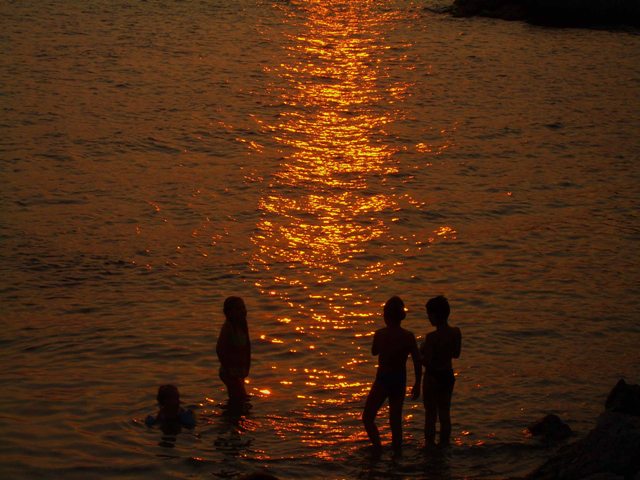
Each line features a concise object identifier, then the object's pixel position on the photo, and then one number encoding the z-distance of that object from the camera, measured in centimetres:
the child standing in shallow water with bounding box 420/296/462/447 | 1880
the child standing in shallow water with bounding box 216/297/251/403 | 2034
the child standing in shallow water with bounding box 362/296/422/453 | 1877
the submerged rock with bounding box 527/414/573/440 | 2055
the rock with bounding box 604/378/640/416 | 1931
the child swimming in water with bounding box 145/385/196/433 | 2050
